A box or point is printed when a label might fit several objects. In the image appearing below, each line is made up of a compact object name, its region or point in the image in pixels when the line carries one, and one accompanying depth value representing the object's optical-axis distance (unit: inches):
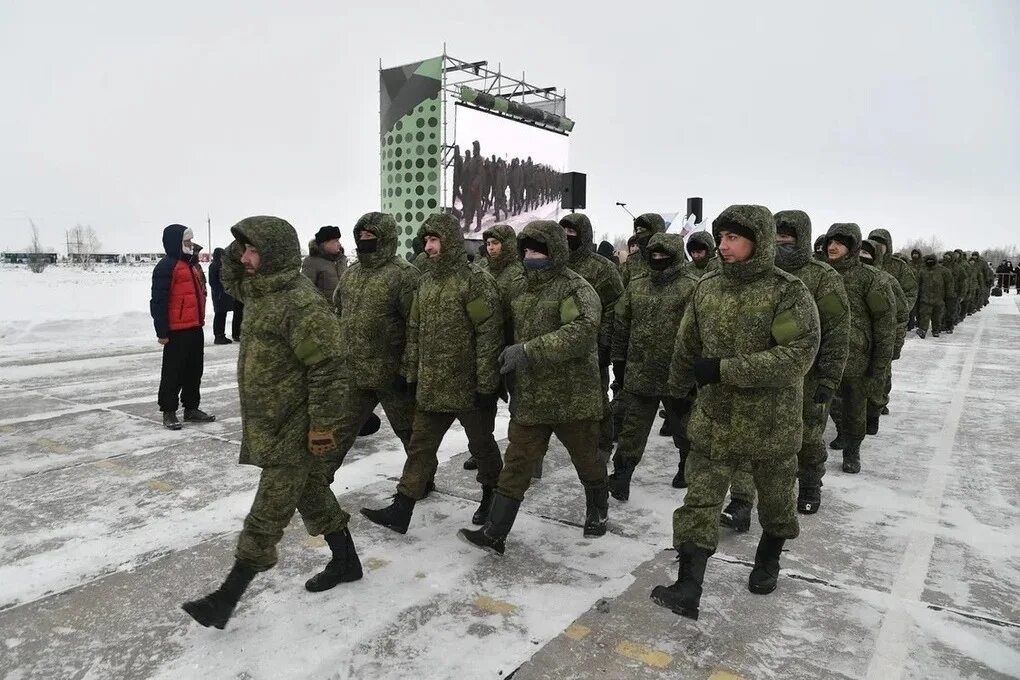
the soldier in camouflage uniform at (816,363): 163.9
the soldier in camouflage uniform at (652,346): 190.9
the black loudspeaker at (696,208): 759.7
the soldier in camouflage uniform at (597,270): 217.3
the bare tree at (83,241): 4197.8
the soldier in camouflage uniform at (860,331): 217.6
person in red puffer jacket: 249.9
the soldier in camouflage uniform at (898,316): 252.4
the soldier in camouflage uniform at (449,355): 157.1
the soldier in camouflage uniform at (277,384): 116.7
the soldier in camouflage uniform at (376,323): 173.2
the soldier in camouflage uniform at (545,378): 147.6
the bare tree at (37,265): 1766.9
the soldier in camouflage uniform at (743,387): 121.3
